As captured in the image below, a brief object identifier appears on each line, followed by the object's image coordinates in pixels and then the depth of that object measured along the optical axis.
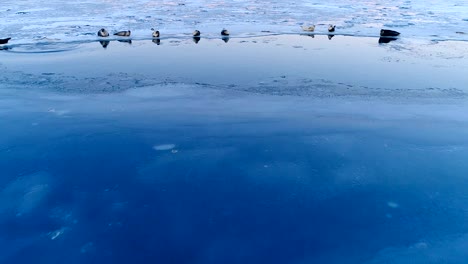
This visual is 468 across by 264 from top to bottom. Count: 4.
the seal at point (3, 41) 14.42
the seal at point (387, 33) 15.76
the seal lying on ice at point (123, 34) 15.83
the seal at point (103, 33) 15.62
